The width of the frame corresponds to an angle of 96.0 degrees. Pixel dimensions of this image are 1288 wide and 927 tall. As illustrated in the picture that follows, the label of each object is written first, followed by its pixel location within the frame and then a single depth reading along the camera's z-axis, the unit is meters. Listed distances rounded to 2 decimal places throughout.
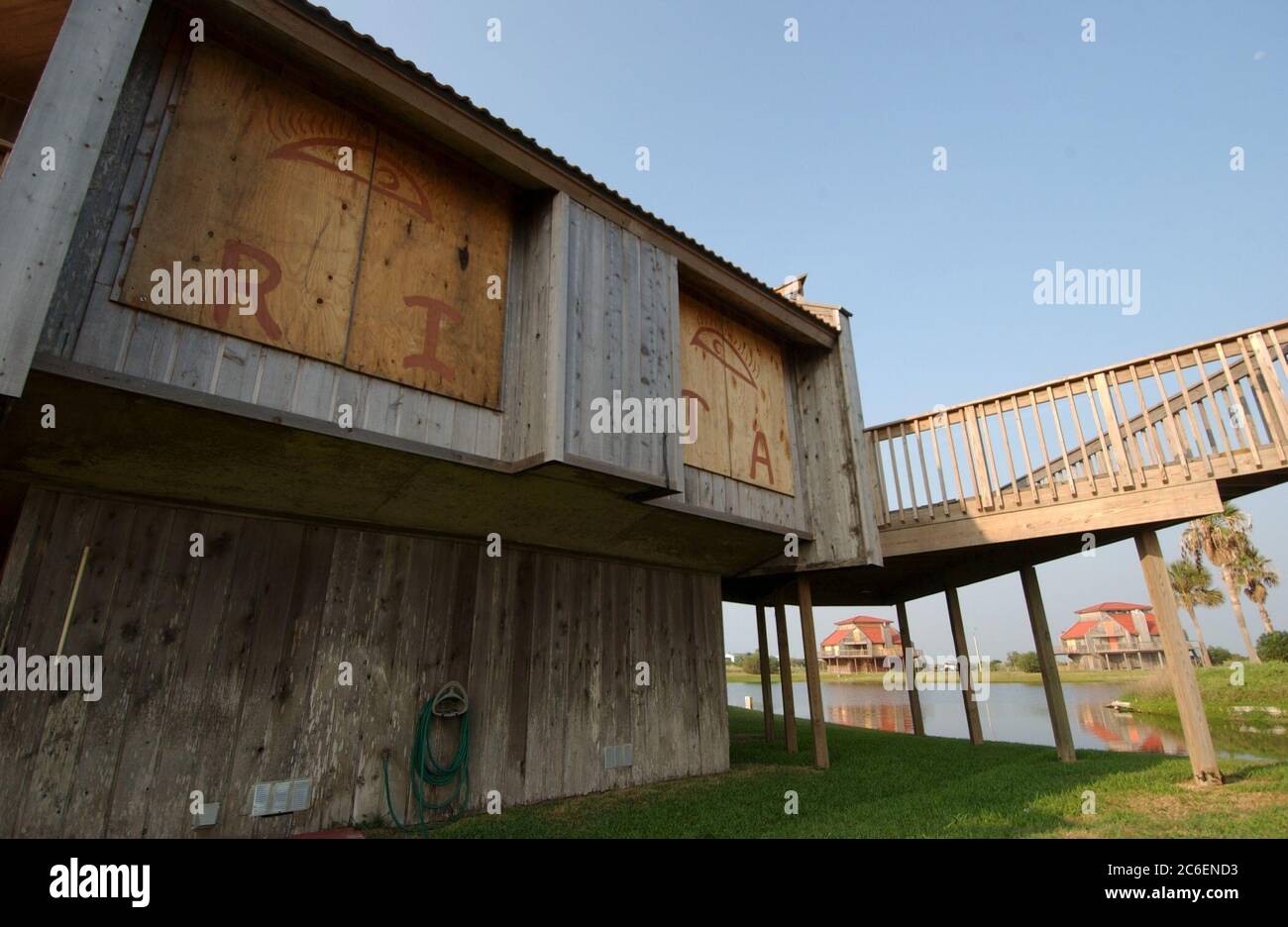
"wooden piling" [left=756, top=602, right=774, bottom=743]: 12.58
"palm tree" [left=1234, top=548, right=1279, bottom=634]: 36.66
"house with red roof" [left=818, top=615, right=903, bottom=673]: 78.19
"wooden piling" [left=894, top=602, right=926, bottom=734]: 11.89
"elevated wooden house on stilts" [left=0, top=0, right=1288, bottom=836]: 3.77
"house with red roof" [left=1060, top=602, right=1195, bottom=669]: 67.12
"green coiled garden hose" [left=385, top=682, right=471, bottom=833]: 5.41
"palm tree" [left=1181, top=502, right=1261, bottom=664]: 34.31
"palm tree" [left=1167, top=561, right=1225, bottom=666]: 40.78
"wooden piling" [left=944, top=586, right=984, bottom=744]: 10.35
